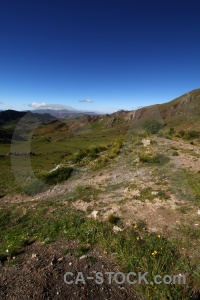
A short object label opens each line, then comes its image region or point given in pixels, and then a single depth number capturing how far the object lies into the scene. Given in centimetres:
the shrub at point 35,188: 1392
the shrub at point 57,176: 1520
